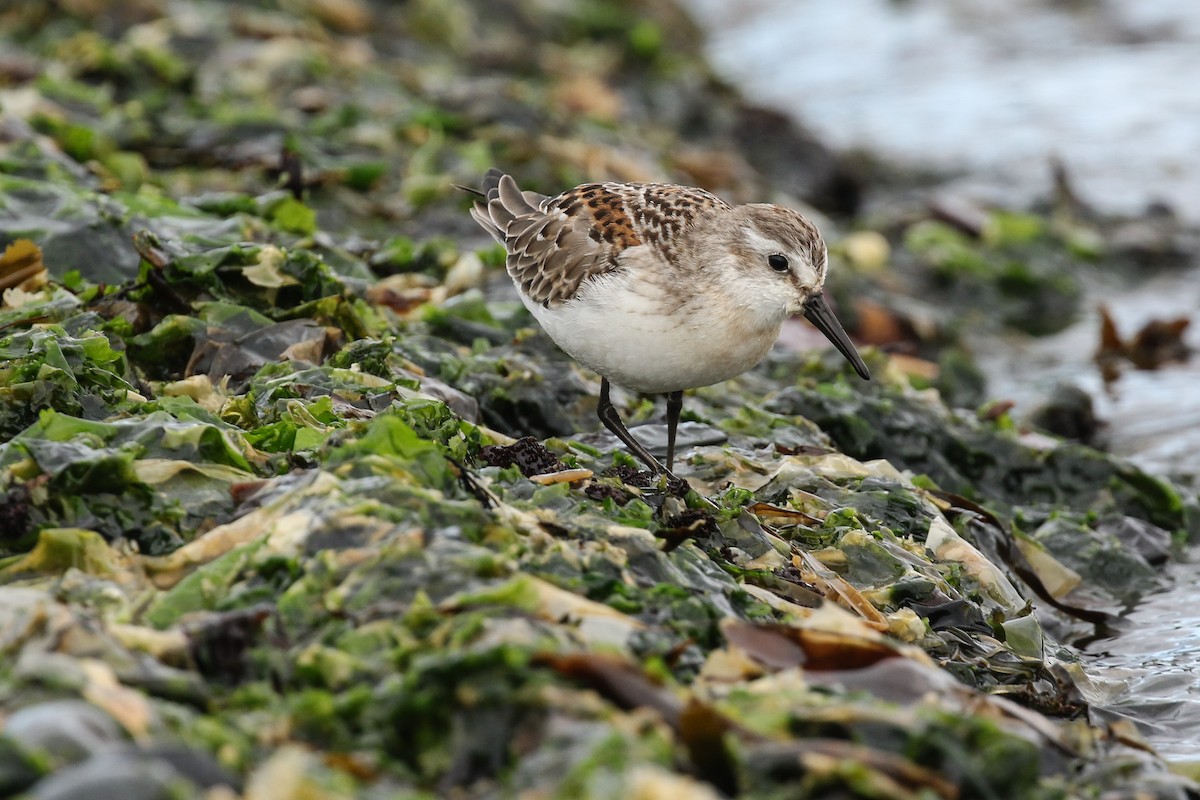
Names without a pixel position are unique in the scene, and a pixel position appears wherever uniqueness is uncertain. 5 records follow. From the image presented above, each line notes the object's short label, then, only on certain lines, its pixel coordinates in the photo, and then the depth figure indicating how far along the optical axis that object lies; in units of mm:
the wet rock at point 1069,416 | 15086
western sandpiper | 9234
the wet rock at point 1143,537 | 11859
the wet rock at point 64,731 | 5160
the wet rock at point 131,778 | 4828
